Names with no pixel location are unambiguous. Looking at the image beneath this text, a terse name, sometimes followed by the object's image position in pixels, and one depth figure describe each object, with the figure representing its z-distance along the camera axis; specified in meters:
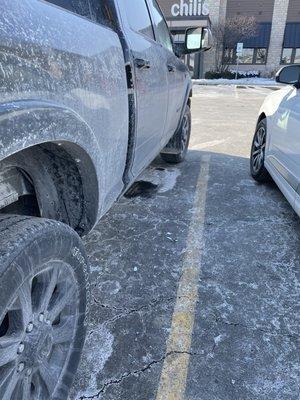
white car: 3.27
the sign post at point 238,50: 27.61
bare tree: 28.91
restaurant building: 28.69
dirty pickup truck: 1.22
